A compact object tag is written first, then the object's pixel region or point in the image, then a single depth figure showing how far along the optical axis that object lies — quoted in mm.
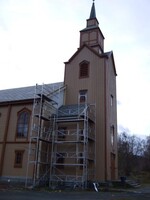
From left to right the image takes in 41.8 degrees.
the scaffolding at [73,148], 18946
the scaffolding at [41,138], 19246
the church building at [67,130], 19471
